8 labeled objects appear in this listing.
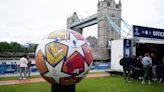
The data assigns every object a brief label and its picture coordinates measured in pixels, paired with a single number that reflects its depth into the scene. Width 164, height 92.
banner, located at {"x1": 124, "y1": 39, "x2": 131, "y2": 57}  10.24
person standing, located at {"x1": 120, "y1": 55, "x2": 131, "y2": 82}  8.37
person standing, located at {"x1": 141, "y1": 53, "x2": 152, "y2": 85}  8.01
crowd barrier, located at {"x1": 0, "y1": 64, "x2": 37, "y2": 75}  12.09
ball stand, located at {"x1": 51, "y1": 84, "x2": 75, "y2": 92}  3.95
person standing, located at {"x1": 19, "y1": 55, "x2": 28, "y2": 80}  9.27
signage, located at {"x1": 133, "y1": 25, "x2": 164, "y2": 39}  10.80
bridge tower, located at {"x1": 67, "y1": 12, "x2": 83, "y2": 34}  89.38
